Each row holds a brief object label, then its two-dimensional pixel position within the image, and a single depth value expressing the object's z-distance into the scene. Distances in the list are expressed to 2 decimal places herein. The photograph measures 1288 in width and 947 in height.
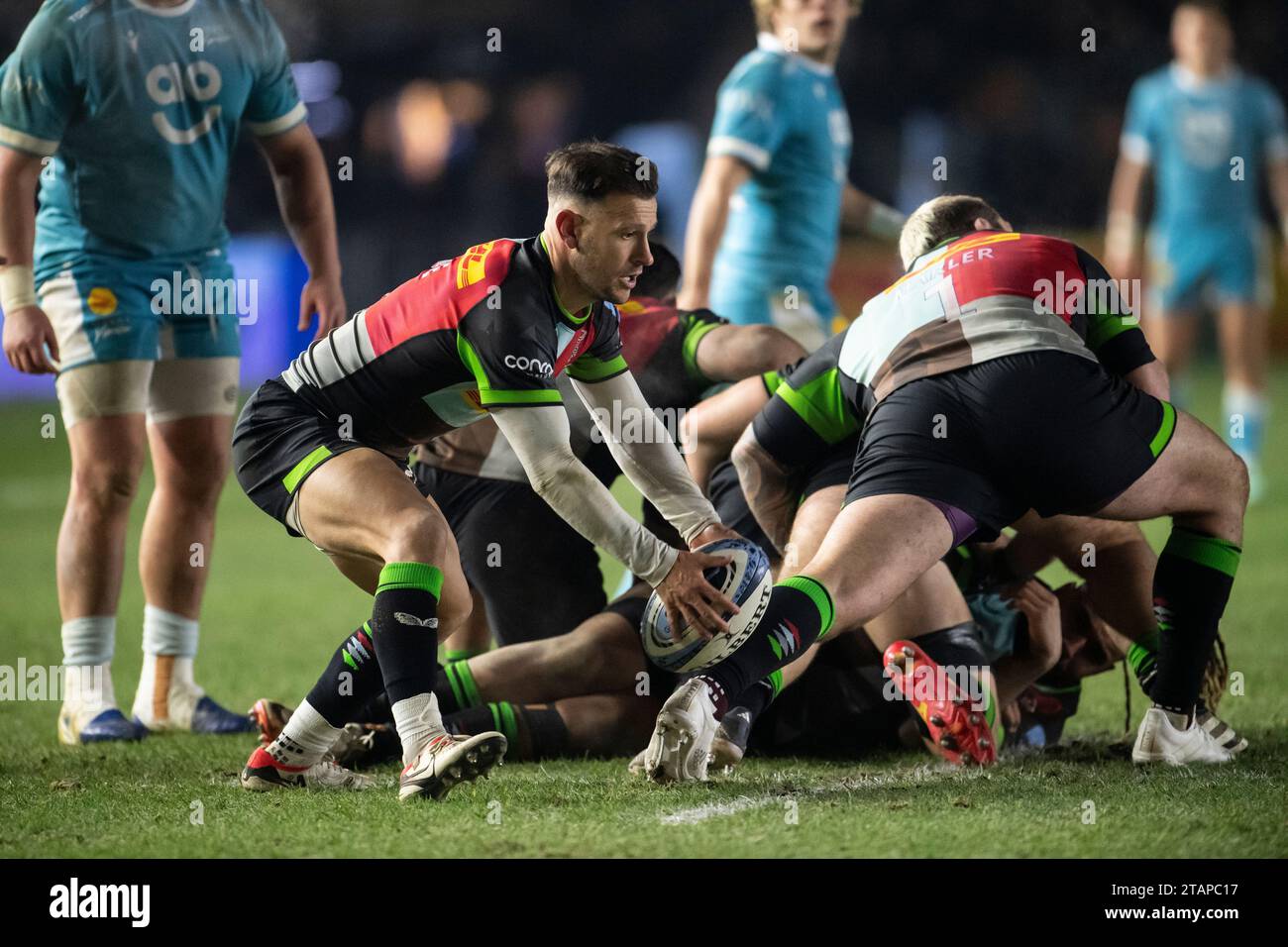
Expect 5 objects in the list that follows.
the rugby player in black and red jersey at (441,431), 6.98
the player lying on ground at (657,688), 8.29
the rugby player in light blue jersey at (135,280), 9.05
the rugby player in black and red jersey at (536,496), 9.21
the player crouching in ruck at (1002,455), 7.11
